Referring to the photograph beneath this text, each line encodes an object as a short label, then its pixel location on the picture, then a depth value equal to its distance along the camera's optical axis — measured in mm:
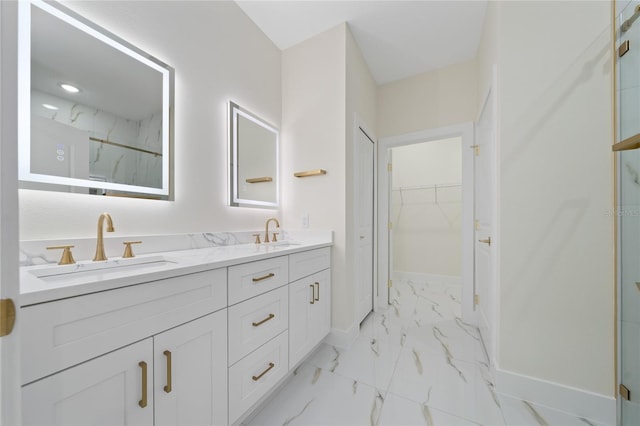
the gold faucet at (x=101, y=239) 1028
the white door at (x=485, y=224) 1698
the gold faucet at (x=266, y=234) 2004
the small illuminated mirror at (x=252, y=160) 1863
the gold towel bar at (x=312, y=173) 2076
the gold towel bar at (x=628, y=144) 1044
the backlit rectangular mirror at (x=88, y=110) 973
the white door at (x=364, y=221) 2365
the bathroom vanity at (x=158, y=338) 616
